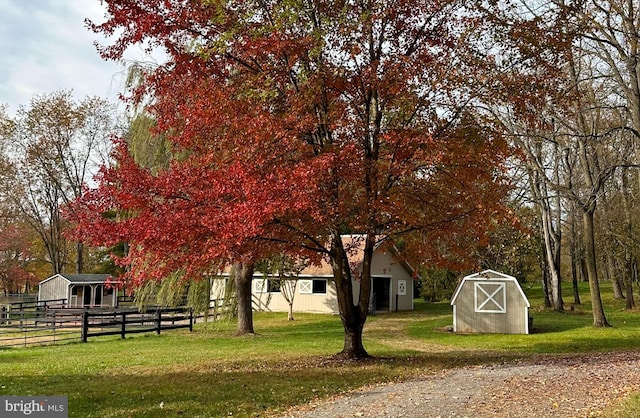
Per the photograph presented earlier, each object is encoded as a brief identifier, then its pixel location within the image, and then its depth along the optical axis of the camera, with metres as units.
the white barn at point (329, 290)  32.12
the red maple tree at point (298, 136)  10.20
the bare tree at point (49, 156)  37.56
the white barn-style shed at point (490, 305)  19.92
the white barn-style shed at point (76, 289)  32.28
